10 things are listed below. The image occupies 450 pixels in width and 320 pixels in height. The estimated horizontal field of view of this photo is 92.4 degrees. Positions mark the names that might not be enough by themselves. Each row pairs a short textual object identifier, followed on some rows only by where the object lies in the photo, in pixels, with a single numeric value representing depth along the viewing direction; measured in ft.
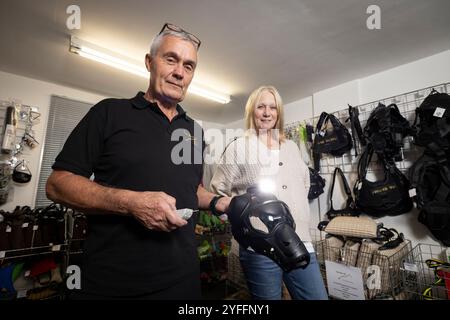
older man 2.51
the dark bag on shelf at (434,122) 6.78
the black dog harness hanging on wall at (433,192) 6.70
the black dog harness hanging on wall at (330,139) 9.63
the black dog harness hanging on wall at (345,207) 9.03
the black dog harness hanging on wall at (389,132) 7.78
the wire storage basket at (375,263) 6.56
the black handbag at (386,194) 7.77
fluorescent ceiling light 7.60
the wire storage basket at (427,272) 6.21
